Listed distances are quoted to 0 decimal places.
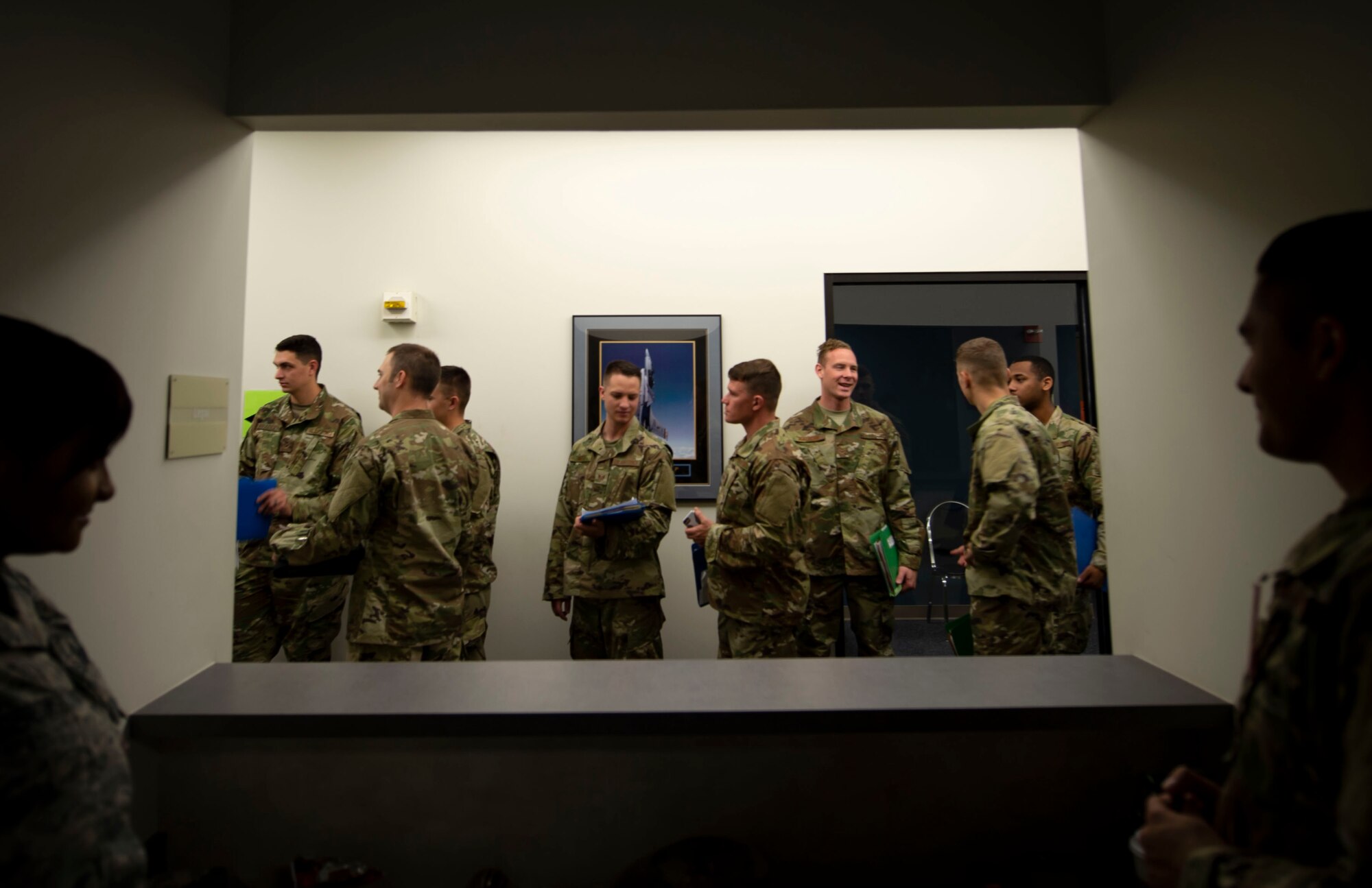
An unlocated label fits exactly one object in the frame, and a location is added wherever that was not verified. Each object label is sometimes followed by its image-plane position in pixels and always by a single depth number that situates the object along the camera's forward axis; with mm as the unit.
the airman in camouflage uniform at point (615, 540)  3502
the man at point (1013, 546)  2773
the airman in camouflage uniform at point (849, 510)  3609
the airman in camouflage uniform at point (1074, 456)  3193
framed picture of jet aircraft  4141
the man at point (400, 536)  2570
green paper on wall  4078
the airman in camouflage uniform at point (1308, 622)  662
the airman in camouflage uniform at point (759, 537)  2729
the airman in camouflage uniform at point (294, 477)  3578
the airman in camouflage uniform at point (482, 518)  3602
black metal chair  5129
